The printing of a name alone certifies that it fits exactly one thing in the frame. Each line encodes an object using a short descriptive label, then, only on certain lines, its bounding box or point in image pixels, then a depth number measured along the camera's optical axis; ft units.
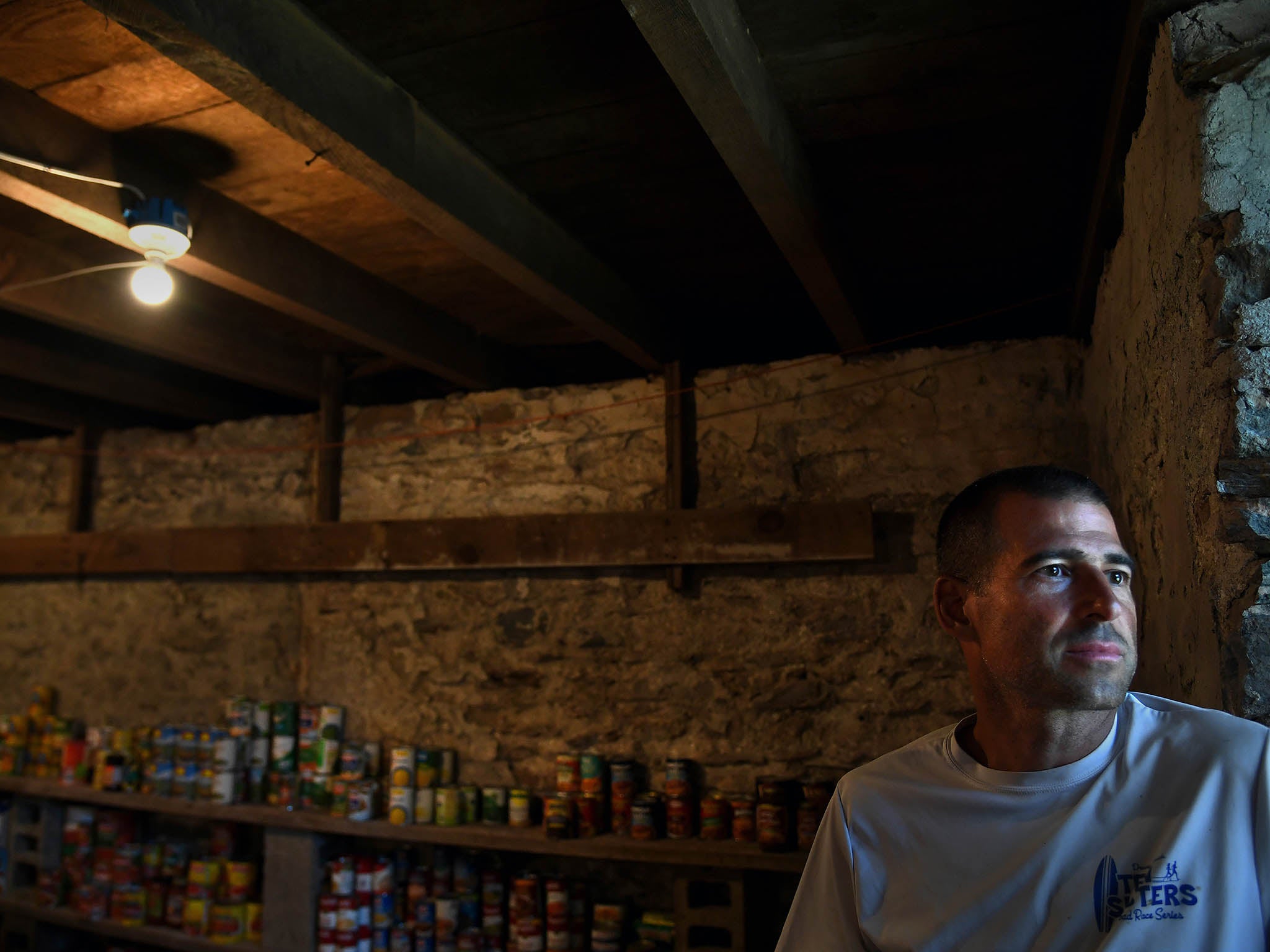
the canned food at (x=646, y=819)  8.96
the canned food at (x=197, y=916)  10.87
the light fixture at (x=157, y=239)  6.38
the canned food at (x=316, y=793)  10.54
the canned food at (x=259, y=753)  11.24
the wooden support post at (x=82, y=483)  13.46
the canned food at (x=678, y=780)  9.06
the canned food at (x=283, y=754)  11.02
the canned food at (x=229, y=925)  10.59
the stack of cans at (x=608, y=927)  9.12
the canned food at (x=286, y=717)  11.16
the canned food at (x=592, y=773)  9.43
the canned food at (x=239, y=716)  11.30
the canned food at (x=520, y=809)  9.75
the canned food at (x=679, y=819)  8.98
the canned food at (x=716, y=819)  8.82
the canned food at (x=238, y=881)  10.80
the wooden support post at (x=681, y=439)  9.92
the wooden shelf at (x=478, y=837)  8.43
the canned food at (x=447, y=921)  9.77
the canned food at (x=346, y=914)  10.02
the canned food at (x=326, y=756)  10.73
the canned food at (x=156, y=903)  11.27
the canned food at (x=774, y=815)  8.43
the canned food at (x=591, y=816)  9.16
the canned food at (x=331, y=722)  11.01
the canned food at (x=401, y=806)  10.05
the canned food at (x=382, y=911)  10.15
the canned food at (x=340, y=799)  10.27
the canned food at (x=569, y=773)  9.55
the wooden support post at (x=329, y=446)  11.62
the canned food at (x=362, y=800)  10.14
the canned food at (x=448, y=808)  9.91
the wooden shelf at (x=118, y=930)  10.71
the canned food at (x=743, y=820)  8.68
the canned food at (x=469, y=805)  9.97
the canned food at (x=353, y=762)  10.58
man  3.23
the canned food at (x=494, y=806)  9.91
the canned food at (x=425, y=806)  10.14
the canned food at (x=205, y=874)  10.96
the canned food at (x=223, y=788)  11.02
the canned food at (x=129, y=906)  11.26
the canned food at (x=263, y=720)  11.33
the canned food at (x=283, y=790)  10.80
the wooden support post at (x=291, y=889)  10.27
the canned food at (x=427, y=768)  10.28
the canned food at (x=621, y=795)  9.24
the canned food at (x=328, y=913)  10.08
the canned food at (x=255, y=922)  10.57
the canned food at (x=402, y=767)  10.19
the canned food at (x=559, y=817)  9.11
